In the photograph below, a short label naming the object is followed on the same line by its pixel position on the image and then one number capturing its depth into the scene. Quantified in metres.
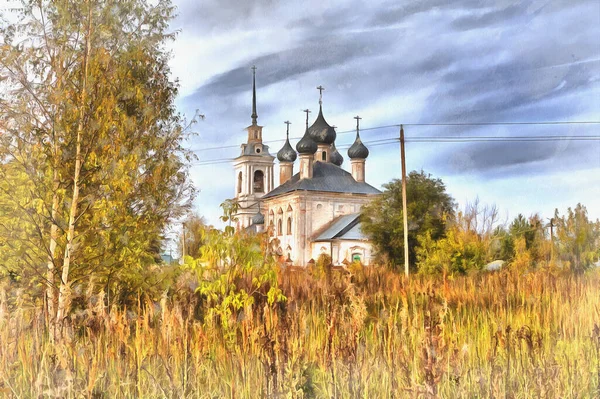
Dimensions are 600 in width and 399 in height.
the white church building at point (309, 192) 43.66
